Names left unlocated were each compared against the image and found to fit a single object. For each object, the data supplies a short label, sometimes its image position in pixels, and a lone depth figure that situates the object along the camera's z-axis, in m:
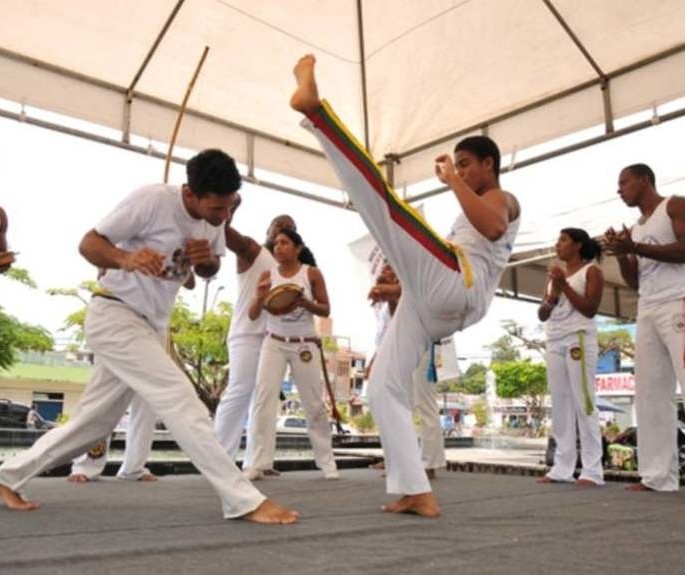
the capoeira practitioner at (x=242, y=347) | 3.97
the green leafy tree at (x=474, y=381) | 53.70
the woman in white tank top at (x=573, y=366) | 3.88
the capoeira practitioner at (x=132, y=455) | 3.54
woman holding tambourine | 3.93
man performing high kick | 2.33
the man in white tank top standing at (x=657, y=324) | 3.38
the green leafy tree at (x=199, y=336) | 18.25
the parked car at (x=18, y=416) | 16.56
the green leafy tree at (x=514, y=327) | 34.97
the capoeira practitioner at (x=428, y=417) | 4.14
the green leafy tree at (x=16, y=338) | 18.77
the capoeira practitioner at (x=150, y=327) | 2.25
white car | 20.12
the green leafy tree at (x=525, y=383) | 29.19
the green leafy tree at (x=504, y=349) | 52.34
